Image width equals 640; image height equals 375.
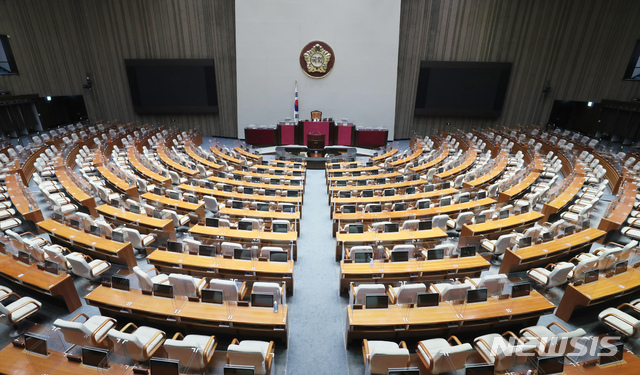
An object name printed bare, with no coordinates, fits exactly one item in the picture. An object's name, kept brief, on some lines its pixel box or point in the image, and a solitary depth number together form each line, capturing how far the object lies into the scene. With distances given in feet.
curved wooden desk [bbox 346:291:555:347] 18.19
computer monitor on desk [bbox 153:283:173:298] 19.63
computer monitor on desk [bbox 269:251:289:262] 23.80
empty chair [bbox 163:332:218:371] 15.42
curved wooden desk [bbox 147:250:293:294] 22.85
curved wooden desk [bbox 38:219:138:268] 24.76
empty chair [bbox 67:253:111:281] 22.53
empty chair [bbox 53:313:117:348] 16.40
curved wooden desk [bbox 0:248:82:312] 20.49
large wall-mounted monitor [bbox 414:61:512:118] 70.18
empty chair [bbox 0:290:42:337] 18.74
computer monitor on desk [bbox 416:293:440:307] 19.04
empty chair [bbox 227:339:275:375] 15.12
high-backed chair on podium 71.10
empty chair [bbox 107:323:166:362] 16.07
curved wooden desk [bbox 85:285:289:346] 18.11
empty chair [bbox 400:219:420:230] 28.17
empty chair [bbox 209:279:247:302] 19.72
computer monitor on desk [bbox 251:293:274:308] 18.83
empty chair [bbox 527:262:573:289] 21.79
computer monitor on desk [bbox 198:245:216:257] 24.25
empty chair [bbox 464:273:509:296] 19.95
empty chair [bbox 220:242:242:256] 24.47
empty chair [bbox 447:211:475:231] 30.09
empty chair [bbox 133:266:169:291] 20.04
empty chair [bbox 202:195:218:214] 34.06
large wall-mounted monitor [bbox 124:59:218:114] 71.20
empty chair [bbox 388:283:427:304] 19.80
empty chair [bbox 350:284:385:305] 19.66
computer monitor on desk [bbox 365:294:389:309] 18.81
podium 63.77
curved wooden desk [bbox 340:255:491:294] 22.79
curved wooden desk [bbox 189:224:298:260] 26.99
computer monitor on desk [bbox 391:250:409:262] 23.51
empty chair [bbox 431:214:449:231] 29.48
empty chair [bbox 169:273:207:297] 20.04
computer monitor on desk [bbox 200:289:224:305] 19.10
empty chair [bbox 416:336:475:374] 15.30
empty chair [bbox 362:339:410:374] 15.38
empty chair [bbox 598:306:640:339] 18.12
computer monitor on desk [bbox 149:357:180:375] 14.44
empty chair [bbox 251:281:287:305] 19.72
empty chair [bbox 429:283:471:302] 19.58
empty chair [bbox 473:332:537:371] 15.61
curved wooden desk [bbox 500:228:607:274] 24.20
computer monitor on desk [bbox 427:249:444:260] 23.79
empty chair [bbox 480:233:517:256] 25.70
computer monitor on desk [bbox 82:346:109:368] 14.98
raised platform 58.80
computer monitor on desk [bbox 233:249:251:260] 23.90
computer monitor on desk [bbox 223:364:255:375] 14.35
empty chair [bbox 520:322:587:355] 16.16
